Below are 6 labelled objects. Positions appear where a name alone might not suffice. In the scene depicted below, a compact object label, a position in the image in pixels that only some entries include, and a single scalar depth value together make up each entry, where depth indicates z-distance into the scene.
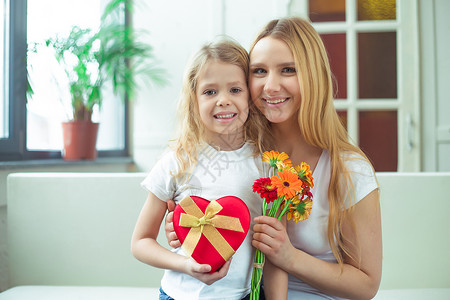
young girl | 1.18
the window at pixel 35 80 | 2.89
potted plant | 3.20
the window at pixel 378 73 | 3.66
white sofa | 1.73
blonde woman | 1.21
